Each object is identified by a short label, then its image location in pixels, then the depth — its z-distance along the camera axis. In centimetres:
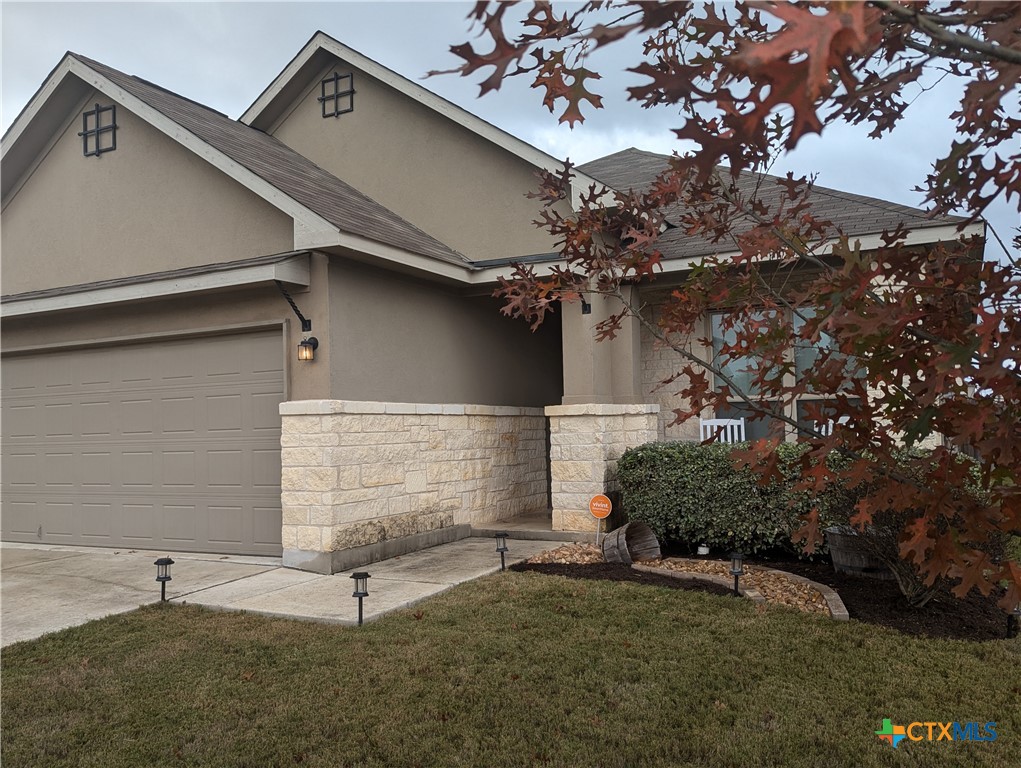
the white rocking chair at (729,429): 1005
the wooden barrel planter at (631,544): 809
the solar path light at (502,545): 768
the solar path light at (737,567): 681
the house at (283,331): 848
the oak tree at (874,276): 161
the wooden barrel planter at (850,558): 718
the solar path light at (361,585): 606
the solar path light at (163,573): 675
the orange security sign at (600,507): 875
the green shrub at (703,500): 807
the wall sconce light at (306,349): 826
